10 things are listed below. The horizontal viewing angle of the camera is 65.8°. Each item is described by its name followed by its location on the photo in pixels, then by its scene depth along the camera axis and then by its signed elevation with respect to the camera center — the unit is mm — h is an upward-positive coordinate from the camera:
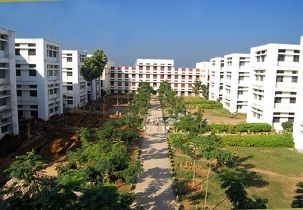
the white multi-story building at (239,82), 37009 +832
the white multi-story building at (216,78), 43683 +1712
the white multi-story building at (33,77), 26728 +918
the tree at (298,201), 6631 -3276
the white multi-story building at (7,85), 20552 -14
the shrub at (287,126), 25181 -4164
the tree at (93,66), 35713 +3022
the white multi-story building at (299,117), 20859 -2586
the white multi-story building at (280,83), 26591 +515
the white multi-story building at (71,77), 36691 +1315
